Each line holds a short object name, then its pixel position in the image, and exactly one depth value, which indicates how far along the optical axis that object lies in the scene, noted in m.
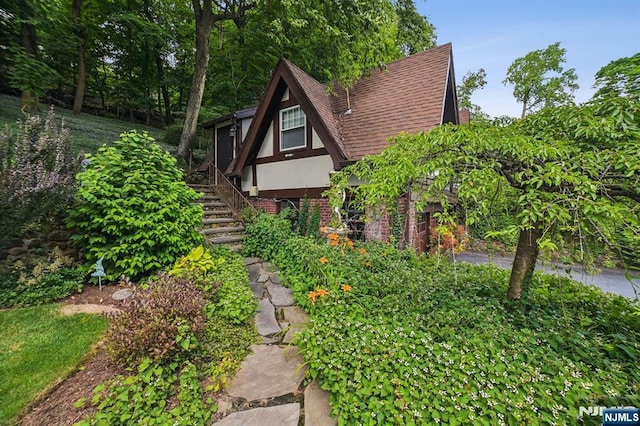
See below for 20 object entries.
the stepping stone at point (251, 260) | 5.59
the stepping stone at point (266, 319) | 3.30
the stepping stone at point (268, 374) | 2.36
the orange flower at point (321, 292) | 3.16
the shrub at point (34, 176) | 3.20
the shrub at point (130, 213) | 3.91
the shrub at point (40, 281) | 3.29
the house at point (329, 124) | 6.42
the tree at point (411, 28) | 11.43
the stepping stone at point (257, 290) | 4.20
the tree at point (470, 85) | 20.02
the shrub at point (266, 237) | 5.82
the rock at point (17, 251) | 3.58
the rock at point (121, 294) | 3.62
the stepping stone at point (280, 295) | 3.99
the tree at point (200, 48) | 9.38
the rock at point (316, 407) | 2.04
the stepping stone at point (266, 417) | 2.04
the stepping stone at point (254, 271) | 4.85
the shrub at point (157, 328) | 2.38
